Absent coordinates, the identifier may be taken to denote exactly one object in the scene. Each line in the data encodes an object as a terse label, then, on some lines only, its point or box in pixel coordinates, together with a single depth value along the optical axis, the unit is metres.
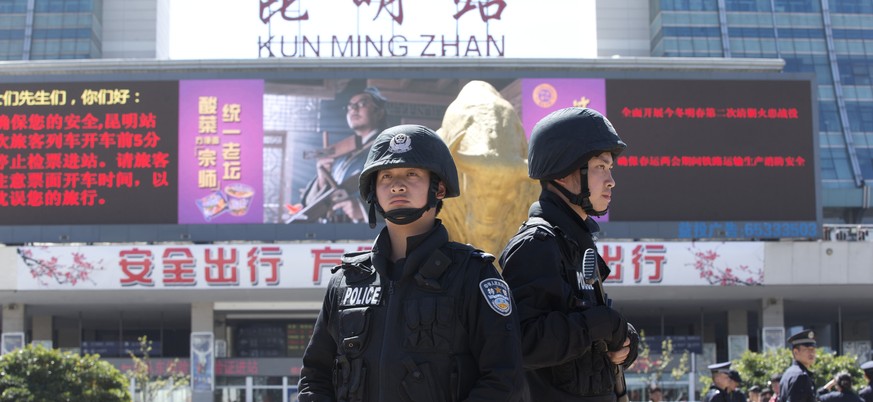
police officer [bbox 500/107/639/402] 3.67
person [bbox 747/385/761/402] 15.85
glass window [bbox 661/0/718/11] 59.00
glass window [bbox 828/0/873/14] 60.69
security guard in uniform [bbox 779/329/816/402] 8.02
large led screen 29.31
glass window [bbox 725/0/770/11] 60.25
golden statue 7.31
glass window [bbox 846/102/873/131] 58.41
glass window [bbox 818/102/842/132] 58.00
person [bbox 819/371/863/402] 9.95
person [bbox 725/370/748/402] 11.48
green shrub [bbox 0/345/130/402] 15.92
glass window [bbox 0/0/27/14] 60.38
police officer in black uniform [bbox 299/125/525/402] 3.37
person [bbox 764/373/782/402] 12.48
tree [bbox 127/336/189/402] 31.22
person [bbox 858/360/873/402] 10.16
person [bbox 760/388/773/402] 15.13
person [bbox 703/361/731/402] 11.28
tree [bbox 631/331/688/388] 32.16
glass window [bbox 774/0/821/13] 60.38
